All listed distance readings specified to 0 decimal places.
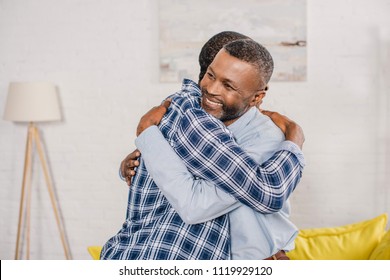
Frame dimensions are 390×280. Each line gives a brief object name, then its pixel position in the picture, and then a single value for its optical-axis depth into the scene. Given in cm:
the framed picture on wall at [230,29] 379
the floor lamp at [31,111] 389
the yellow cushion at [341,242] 292
